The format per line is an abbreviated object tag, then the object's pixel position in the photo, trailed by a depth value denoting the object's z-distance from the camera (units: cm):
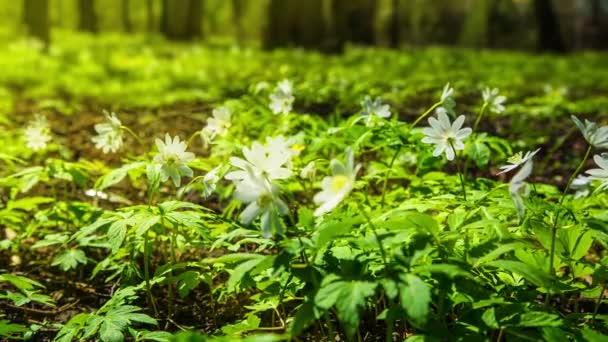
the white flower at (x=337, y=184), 133
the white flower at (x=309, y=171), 195
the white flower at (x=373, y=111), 221
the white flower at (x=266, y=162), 152
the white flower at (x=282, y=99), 265
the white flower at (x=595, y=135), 164
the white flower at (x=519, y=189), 139
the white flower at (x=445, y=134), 181
